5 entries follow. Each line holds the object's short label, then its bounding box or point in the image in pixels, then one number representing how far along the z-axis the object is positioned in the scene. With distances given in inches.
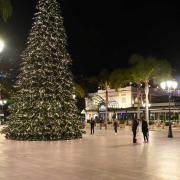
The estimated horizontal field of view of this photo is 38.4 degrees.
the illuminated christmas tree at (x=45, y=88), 654.2
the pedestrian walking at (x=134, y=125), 600.3
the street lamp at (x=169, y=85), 777.8
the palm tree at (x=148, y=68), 1247.2
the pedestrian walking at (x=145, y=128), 601.4
